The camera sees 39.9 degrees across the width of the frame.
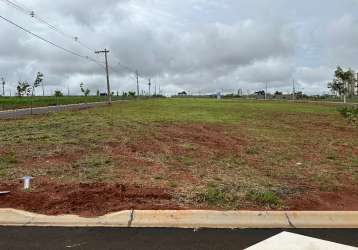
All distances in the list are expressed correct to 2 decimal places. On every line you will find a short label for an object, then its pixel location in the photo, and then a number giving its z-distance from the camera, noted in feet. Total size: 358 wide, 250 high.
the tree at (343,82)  268.82
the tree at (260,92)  478.18
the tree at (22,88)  315.58
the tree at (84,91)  449.89
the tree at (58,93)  402.07
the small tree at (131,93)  553.31
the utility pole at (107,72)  230.81
